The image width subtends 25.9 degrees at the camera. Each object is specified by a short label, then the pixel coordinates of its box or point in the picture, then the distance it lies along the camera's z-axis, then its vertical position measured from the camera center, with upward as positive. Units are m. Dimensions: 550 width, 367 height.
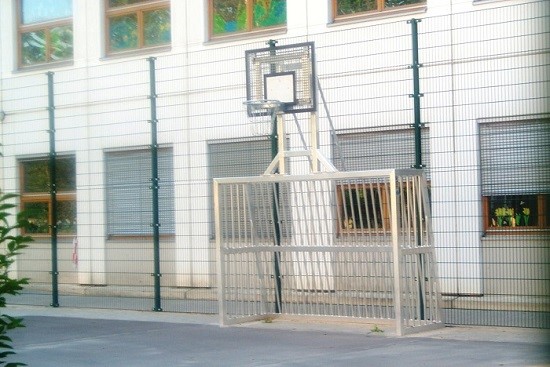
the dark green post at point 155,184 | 14.25 +0.26
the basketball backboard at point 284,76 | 12.27 +1.33
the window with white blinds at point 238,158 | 15.67 +0.64
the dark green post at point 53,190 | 15.76 +0.25
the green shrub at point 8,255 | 5.77 -0.22
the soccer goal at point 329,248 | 11.23 -0.45
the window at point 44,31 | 20.73 +3.12
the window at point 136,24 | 19.28 +3.01
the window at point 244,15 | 17.84 +2.89
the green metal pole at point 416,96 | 11.82 +1.05
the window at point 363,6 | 16.19 +2.71
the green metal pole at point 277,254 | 12.66 -0.53
